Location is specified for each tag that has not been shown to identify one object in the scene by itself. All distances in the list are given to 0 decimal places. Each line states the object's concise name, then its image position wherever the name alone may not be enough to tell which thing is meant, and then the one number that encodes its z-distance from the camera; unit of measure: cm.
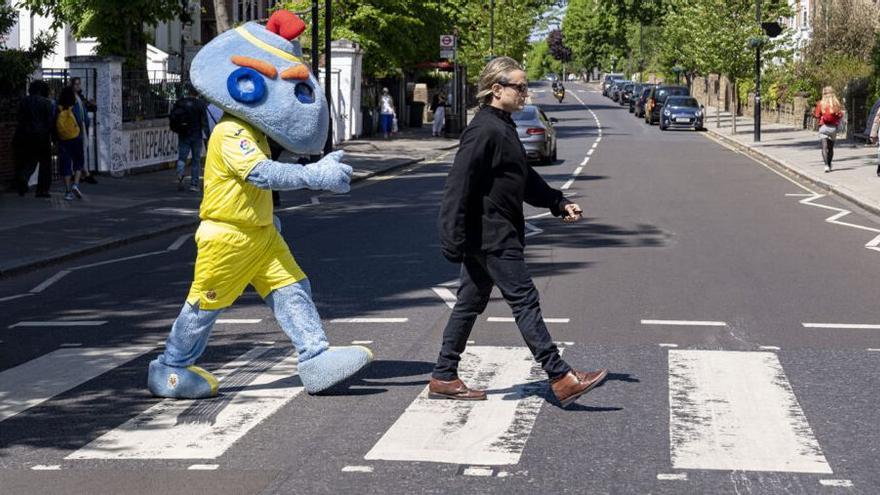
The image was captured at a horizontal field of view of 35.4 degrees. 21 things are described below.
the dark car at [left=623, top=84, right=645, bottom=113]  7363
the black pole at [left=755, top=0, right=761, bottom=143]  4232
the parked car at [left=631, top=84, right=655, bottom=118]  6831
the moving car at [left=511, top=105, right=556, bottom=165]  3206
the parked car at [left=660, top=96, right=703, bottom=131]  5375
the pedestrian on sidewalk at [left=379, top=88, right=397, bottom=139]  4484
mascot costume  754
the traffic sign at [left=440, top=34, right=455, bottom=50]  4300
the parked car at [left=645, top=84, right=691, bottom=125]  6034
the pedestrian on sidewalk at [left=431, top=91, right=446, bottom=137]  4603
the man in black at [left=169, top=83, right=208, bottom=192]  2364
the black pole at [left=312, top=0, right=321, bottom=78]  2828
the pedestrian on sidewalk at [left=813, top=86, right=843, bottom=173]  2661
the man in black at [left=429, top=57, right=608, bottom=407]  726
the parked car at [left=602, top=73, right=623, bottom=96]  11169
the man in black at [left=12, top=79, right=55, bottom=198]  2173
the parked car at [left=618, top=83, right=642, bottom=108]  8800
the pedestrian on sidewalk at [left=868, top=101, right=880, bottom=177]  2435
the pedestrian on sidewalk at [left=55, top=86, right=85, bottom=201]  2138
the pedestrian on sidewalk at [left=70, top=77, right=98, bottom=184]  2327
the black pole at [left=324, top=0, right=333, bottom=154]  2983
